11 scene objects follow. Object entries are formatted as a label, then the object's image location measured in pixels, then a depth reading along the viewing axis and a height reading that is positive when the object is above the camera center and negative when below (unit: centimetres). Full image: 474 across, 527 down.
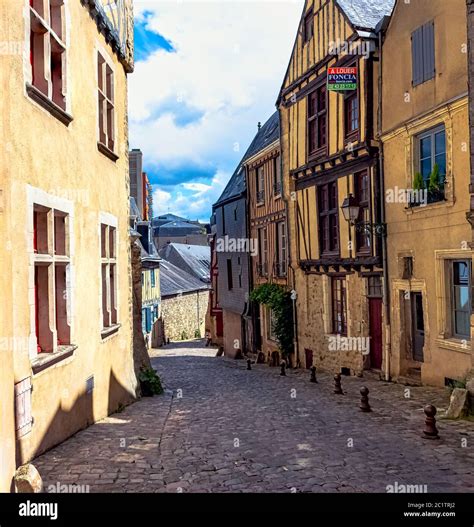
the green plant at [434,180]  1044 +157
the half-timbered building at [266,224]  1880 +160
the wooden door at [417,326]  1165 -120
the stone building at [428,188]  988 +146
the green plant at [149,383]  1216 -231
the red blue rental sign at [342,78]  1312 +432
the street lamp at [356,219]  1208 +104
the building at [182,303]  3844 -215
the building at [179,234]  6918 +468
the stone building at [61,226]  520 +59
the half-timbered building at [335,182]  1297 +221
